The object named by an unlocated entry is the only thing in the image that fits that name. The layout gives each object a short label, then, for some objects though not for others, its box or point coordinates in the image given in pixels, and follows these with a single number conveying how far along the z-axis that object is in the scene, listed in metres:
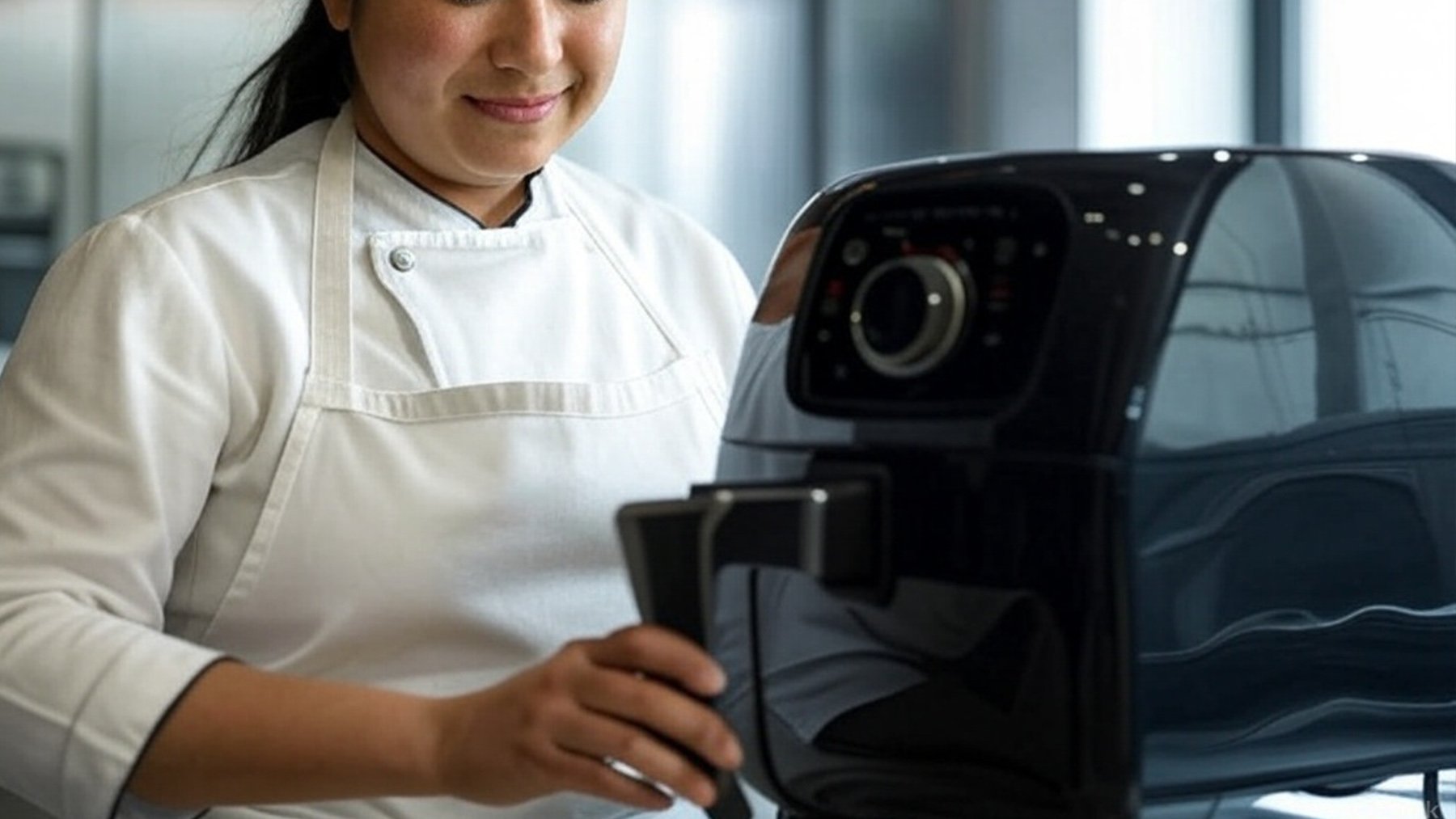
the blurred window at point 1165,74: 2.86
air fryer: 0.63
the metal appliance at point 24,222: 2.76
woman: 0.78
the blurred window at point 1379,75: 2.46
